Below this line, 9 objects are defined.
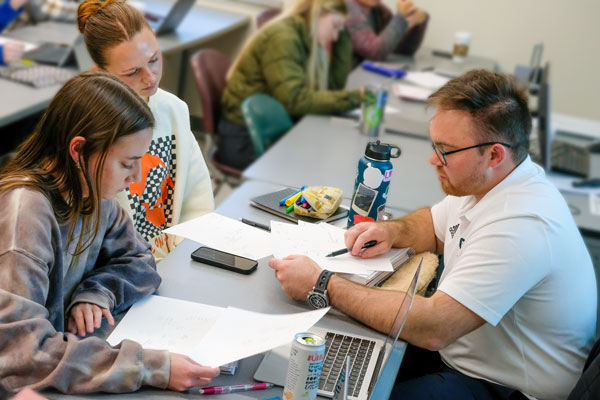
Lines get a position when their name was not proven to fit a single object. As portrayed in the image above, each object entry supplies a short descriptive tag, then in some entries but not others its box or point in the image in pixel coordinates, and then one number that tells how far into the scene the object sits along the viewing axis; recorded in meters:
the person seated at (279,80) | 3.25
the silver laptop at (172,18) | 4.17
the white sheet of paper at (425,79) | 3.96
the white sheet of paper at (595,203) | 2.61
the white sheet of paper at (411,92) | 3.65
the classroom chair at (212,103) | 3.21
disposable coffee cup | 4.61
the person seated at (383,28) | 4.46
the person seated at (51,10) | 3.88
